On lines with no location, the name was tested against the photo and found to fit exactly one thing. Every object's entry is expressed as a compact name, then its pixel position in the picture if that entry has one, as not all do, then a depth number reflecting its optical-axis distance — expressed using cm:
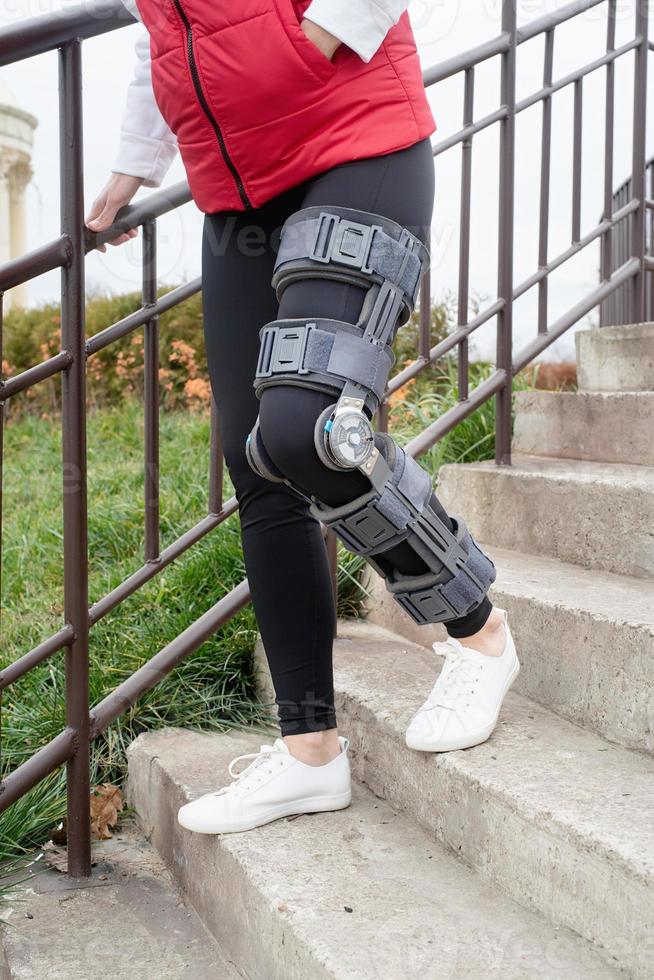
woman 132
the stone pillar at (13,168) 1805
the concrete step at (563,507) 204
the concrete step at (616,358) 274
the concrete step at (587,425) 244
